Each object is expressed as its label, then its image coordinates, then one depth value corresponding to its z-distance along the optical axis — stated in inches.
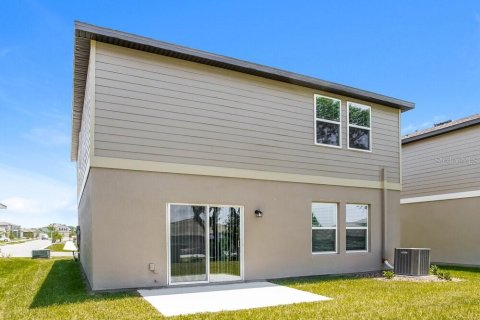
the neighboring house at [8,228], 2743.6
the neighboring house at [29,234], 2730.3
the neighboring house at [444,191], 547.8
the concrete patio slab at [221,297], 246.7
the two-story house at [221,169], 305.1
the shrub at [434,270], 410.9
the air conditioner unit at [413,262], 400.8
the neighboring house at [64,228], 3817.9
